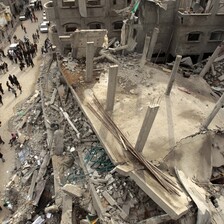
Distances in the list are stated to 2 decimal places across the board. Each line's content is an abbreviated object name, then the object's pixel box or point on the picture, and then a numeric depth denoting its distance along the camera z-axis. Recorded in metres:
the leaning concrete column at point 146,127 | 10.26
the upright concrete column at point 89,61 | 15.62
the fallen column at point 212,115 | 12.67
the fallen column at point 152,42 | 19.33
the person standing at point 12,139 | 19.14
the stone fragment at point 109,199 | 11.24
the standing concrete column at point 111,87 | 12.80
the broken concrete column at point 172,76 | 14.91
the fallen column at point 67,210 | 12.07
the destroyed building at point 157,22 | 22.03
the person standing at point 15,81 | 23.78
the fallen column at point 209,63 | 20.13
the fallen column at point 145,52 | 19.25
